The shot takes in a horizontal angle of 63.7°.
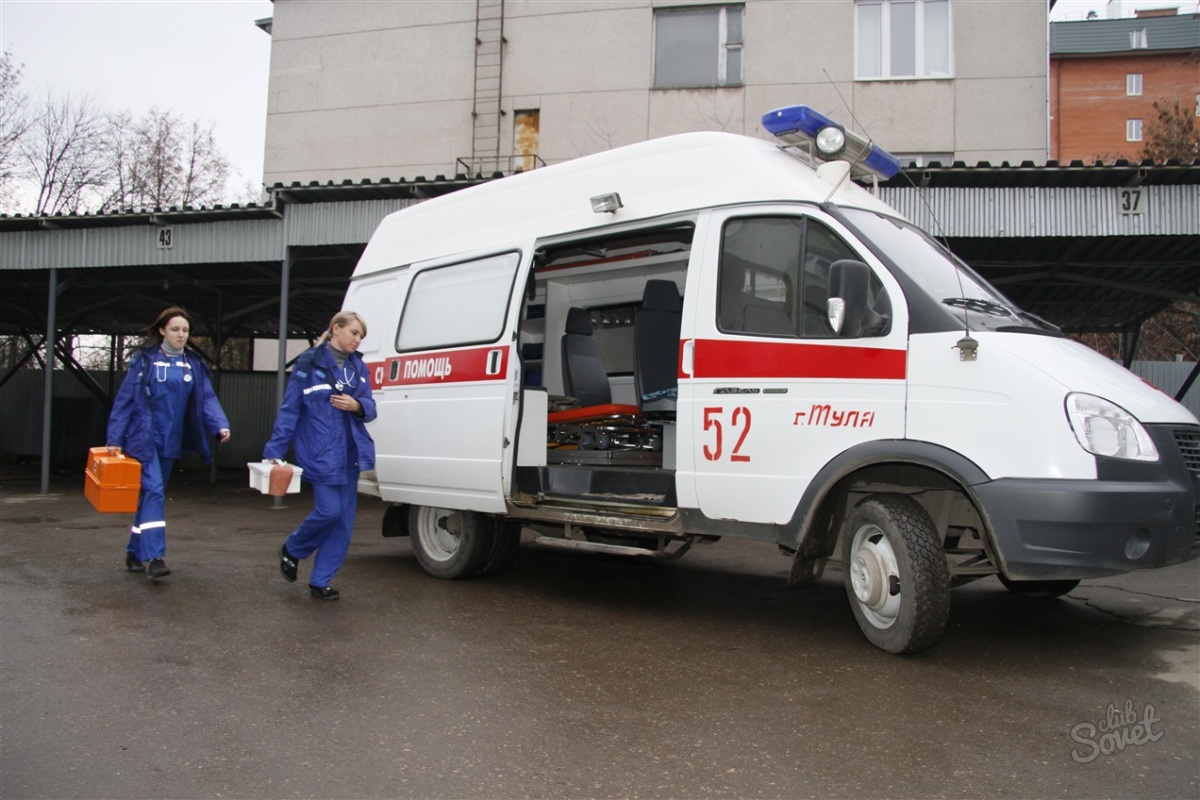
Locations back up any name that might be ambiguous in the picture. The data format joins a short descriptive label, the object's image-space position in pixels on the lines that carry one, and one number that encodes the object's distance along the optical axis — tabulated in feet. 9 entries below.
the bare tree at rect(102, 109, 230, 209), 112.27
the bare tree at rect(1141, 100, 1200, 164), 84.94
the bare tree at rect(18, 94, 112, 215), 110.63
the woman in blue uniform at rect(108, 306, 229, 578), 21.50
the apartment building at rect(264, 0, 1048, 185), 53.21
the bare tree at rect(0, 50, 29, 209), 100.17
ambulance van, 13.67
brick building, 159.94
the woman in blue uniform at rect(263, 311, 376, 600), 19.31
